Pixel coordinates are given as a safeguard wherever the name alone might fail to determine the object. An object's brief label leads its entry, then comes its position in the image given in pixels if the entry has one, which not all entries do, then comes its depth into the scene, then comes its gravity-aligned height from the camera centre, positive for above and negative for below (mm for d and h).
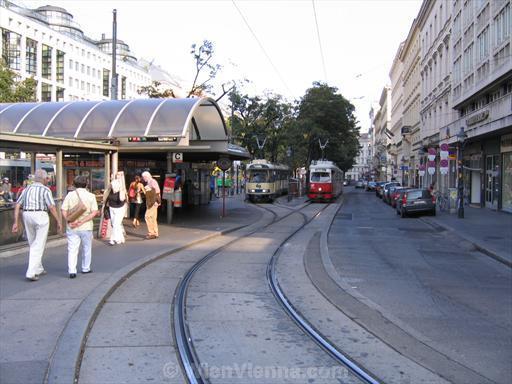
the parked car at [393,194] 35269 -767
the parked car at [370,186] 81138 -452
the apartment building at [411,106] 63156 +9764
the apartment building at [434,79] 43362 +9423
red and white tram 43656 -28
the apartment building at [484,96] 27109 +5174
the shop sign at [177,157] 19823 +878
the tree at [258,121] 55250 +6382
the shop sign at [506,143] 28070 +2181
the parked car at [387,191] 42047 -608
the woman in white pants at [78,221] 8750 -655
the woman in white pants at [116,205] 13008 -583
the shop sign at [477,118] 29422 +3756
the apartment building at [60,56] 69688 +19289
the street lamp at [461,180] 25392 +166
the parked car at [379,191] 54053 -825
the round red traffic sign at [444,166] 28781 +944
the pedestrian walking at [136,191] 16547 -316
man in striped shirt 8359 -532
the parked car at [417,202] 27641 -967
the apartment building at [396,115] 82512 +11198
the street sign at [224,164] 23406 +760
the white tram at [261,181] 41156 +71
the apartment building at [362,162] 189875 +7478
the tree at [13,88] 29625 +5254
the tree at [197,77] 36750 +7280
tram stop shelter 16625 +1745
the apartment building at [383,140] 104375 +8870
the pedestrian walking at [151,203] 14266 -585
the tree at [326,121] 64000 +7568
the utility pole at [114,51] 23766 +5584
